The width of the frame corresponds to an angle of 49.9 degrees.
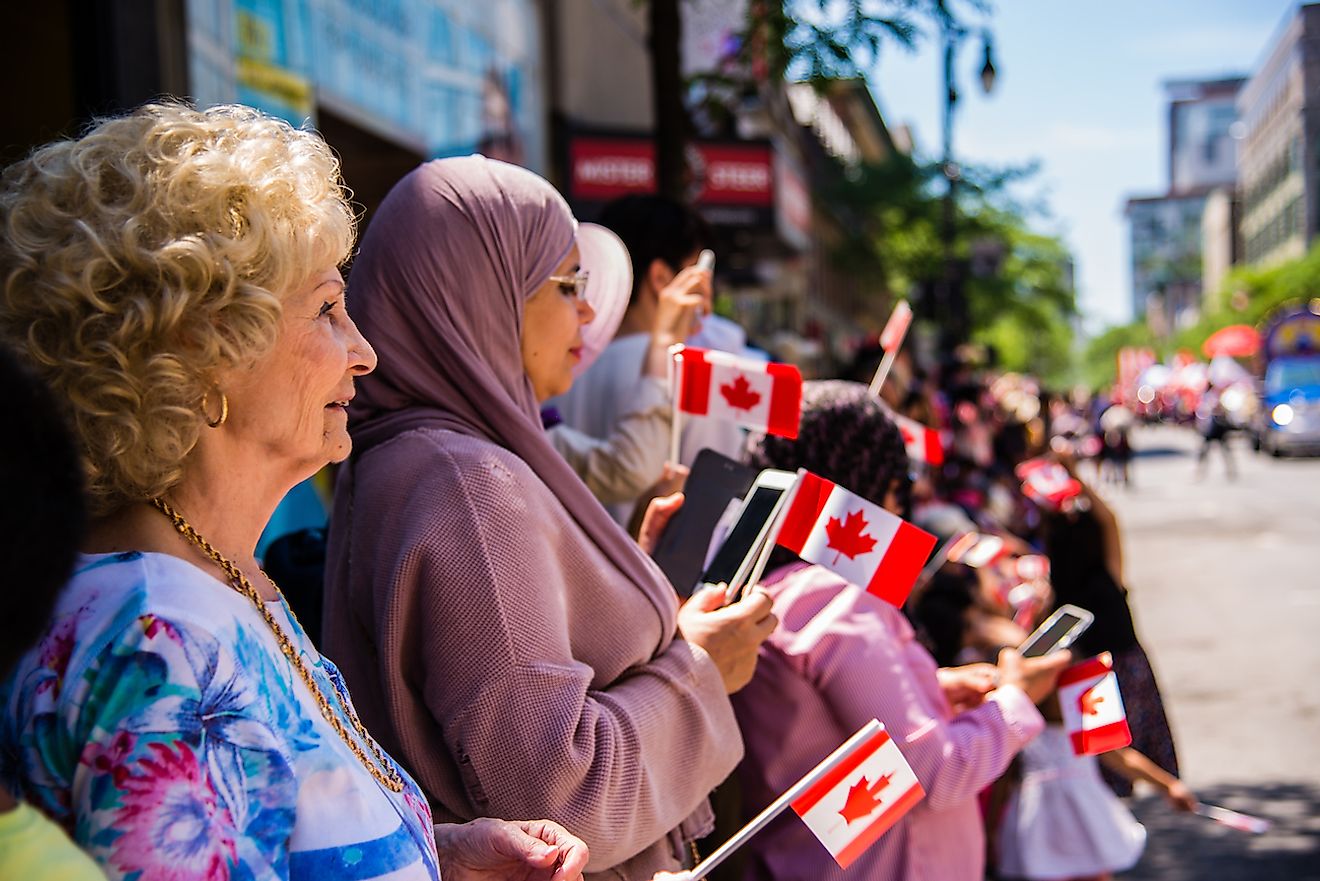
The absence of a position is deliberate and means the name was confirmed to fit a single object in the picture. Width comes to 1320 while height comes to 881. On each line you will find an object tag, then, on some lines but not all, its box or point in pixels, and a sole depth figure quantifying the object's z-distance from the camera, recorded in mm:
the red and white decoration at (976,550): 4090
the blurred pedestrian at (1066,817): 4602
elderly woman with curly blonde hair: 1251
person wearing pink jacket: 2799
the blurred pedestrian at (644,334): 3666
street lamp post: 24562
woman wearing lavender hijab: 2031
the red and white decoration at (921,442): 3830
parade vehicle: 33438
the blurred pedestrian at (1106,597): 4633
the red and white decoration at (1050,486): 4848
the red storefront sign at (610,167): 12078
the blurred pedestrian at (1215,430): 29203
